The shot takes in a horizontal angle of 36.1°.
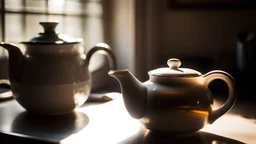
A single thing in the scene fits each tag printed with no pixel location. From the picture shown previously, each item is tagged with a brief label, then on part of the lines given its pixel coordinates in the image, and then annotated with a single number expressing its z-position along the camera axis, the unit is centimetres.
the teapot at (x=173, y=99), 84
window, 123
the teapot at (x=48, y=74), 99
